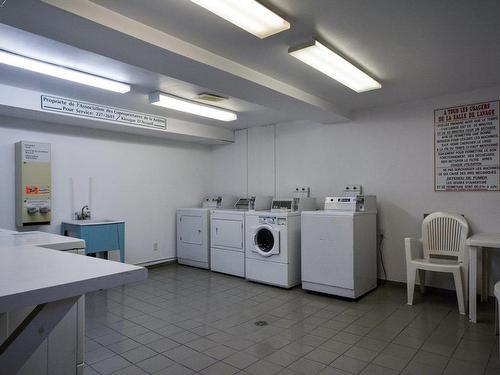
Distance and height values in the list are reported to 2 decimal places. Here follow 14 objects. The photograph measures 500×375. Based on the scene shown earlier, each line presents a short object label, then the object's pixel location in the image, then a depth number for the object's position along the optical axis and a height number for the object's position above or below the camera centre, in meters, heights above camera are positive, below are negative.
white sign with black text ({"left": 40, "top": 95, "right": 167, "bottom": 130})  3.88 +1.07
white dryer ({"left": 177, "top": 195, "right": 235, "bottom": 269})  5.46 -0.71
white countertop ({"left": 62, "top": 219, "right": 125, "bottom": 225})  4.34 -0.38
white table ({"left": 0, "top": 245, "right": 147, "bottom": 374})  0.95 -0.29
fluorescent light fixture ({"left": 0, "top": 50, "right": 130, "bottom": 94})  2.68 +1.10
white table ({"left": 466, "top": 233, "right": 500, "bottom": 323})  3.10 -0.70
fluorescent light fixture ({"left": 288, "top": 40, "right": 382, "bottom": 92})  2.55 +1.12
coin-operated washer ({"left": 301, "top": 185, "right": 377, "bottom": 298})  3.83 -0.67
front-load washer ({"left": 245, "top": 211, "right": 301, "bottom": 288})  4.35 -0.76
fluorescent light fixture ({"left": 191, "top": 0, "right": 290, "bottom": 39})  1.92 +1.10
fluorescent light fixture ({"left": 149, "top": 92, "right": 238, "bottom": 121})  3.77 +1.11
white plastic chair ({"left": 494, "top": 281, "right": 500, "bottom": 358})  2.80 -1.12
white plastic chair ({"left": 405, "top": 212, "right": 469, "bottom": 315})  3.45 -0.70
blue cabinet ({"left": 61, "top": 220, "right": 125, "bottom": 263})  4.25 -0.53
